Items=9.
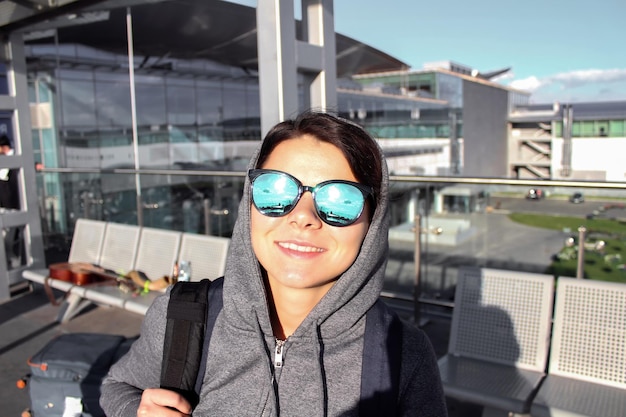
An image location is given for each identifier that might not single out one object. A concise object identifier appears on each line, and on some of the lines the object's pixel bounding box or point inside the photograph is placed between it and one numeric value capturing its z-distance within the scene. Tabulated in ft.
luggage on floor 10.21
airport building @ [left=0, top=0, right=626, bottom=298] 19.17
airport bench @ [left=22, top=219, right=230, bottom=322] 16.06
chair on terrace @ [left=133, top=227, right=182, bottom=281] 17.43
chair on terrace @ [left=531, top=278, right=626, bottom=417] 9.38
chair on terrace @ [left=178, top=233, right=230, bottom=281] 15.90
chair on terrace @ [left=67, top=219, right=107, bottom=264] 20.31
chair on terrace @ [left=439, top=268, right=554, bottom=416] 9.81
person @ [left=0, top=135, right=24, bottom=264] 21.77
